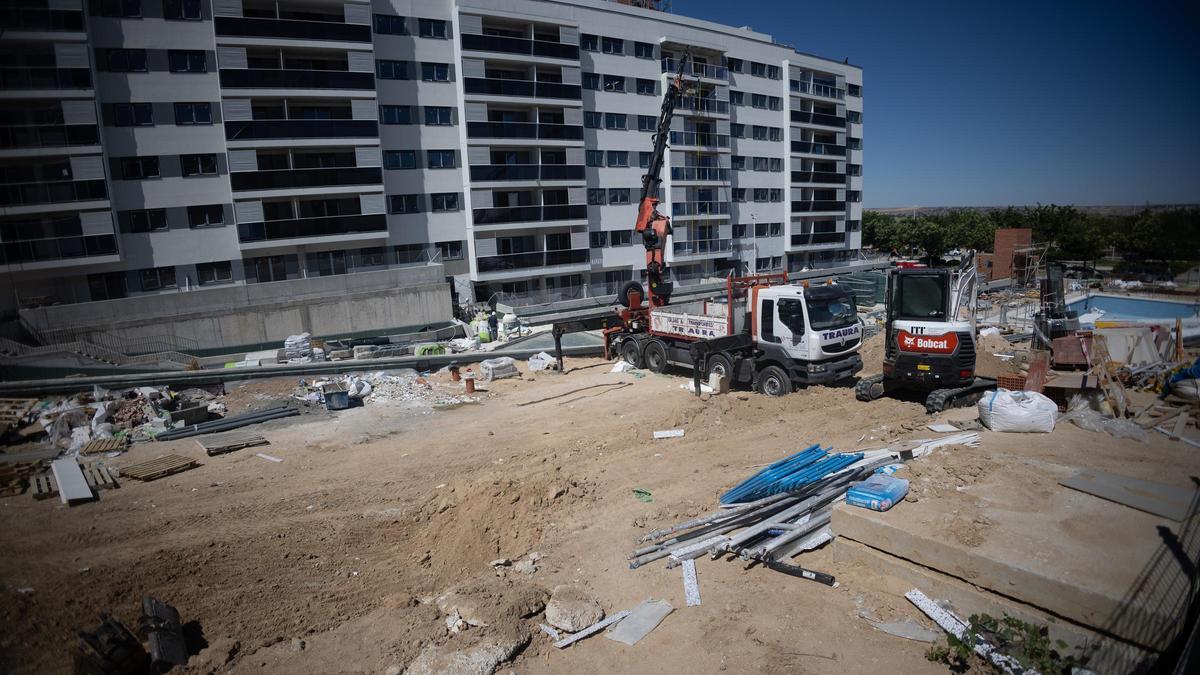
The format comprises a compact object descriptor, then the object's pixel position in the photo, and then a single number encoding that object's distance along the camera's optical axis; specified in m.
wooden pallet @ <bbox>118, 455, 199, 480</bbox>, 11.25
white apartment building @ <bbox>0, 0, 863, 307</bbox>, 24.08
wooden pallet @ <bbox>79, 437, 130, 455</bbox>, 12.85
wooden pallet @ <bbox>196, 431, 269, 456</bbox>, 12.85
